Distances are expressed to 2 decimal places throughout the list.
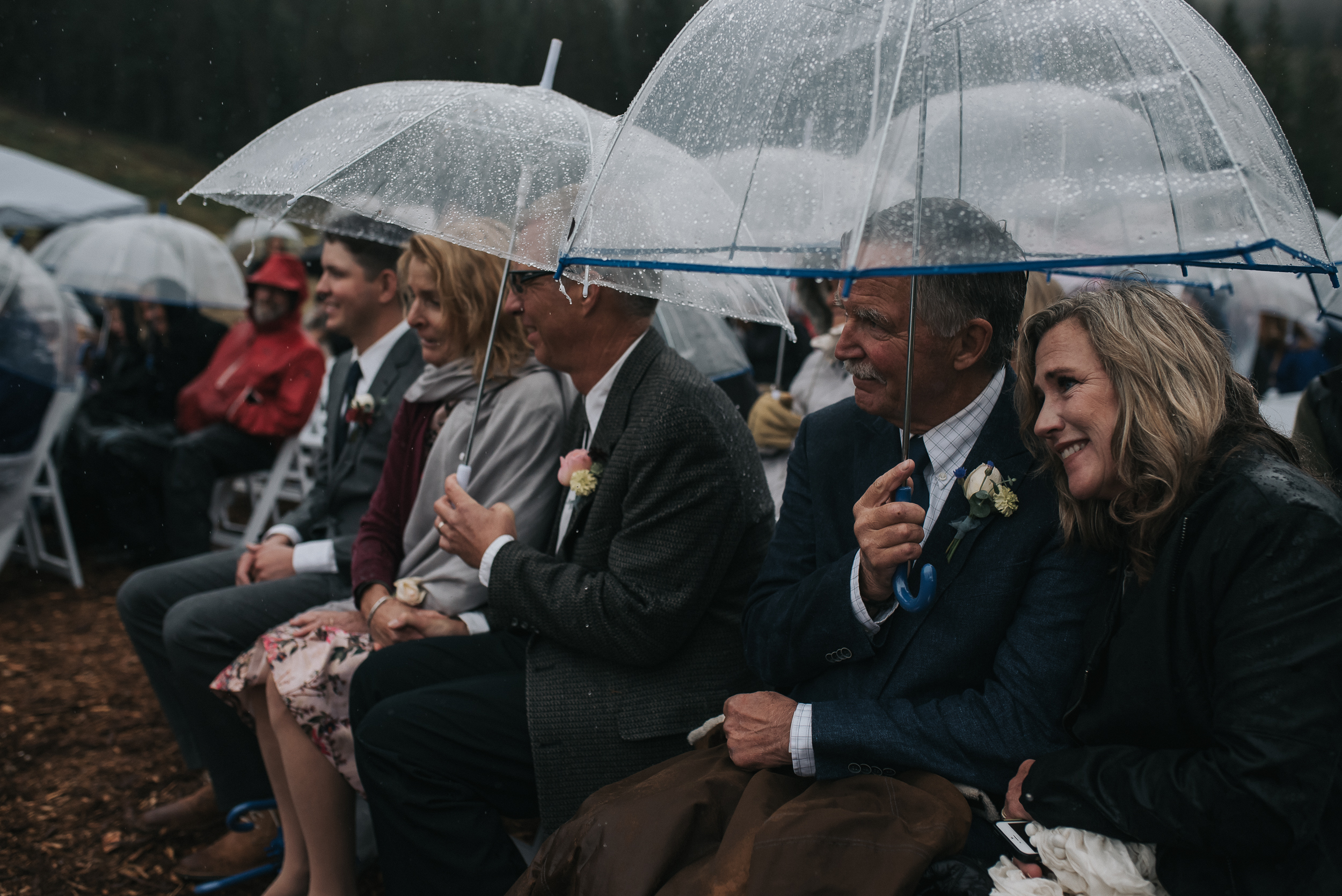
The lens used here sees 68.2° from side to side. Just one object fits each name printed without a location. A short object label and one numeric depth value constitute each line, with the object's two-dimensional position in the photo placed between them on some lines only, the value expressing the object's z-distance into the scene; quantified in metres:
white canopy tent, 10.66
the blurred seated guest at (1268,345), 9.46
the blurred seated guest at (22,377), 4.92
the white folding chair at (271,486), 5.61
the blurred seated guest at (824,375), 3.84
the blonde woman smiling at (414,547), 2.70
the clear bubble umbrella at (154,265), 7.44
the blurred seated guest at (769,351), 7.59
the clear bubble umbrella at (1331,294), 2.86
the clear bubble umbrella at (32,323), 4.91
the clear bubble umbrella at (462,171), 2.29
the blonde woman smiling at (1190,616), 1.44
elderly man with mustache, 1.70
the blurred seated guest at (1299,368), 8.80
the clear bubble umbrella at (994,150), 1.37
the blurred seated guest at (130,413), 6.48
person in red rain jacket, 5.78
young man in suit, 3.17
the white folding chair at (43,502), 5.30
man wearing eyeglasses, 2.28
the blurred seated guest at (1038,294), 3.18
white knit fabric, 1.54
